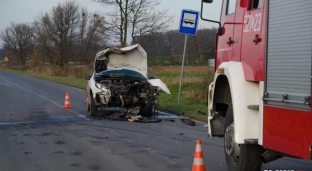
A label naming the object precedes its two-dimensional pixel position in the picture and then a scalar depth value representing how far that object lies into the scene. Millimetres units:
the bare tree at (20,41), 99375
